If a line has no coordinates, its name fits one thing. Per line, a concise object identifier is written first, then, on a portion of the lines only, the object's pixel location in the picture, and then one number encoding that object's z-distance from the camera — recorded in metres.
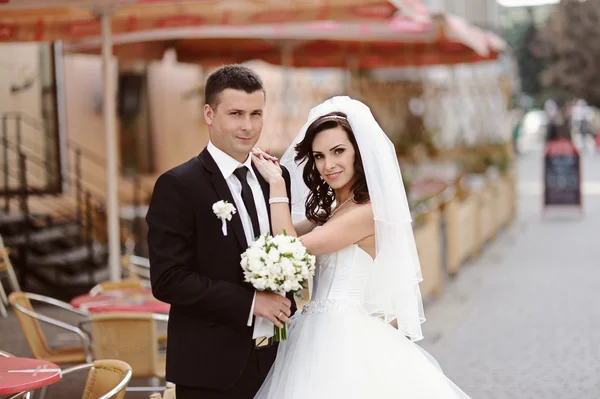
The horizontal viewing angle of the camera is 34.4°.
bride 3.88
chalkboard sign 18.38
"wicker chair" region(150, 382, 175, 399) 4.09
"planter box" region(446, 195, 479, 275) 12.30
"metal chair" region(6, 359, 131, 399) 4.34
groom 3.39
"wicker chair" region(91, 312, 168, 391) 6.07
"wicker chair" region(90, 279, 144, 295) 7.91
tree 45.62
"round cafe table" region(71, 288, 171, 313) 7.10
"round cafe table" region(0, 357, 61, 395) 4.17
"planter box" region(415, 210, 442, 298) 10.18
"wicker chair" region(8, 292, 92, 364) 6.59
